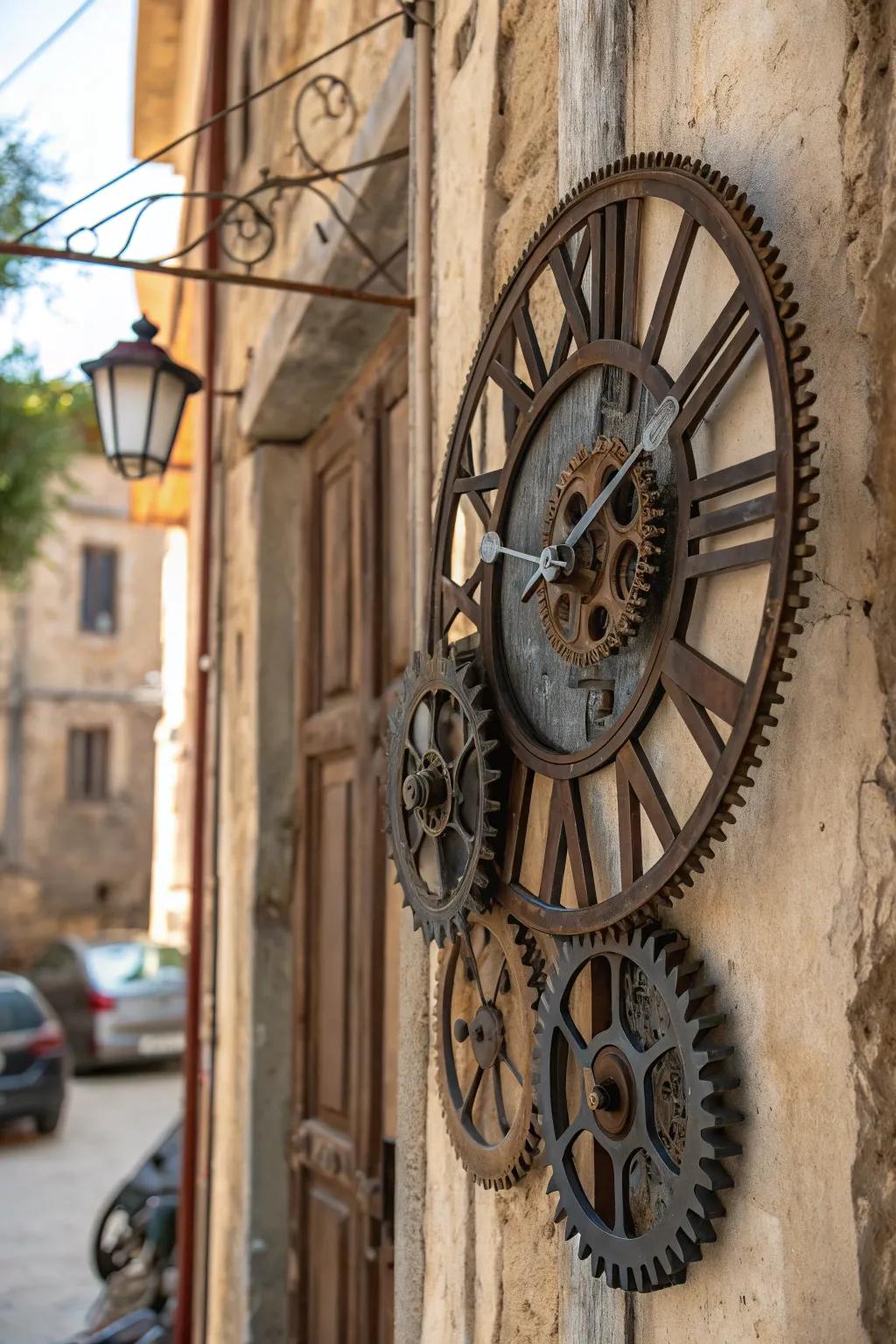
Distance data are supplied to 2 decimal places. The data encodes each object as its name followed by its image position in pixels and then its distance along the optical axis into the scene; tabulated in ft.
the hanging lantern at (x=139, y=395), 10.64
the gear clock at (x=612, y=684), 3.83
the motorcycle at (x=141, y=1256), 15.69
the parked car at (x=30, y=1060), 28.81
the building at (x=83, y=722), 61.72
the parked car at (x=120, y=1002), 36.91
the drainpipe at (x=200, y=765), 14.55
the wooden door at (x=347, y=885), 10.16
